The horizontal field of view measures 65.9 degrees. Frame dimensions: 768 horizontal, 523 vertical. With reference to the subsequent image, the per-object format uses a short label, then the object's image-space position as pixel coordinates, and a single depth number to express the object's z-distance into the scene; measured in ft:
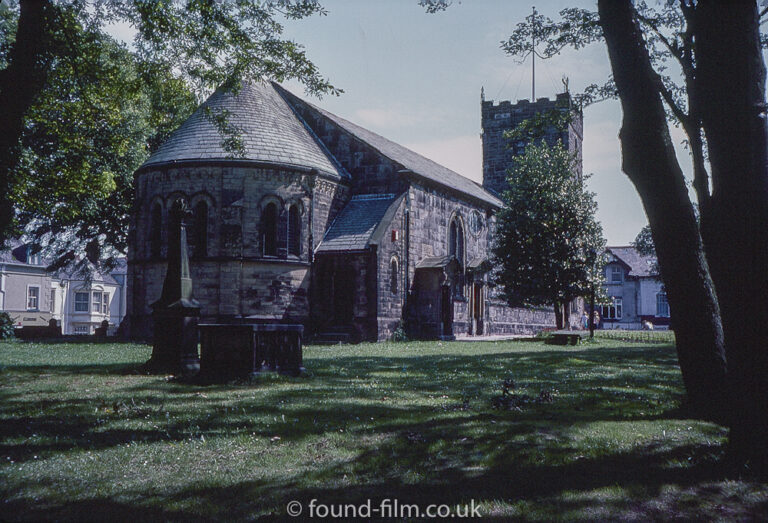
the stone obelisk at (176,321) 41.70
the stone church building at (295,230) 80.23
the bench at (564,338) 81.00
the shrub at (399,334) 87.81
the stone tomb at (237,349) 36.73
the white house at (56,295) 154.81
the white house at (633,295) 208.85
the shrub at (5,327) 86.41
